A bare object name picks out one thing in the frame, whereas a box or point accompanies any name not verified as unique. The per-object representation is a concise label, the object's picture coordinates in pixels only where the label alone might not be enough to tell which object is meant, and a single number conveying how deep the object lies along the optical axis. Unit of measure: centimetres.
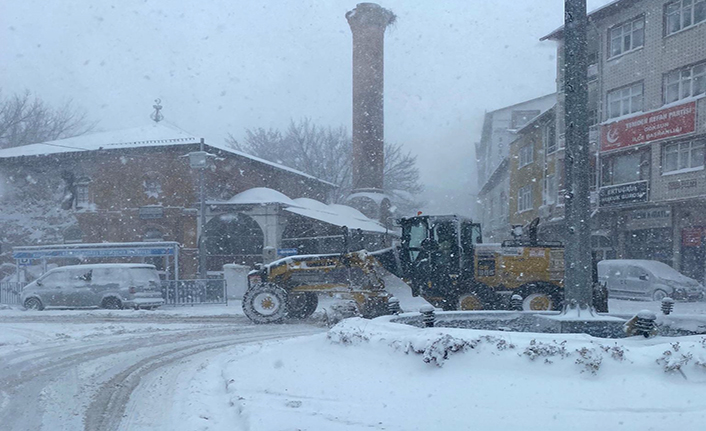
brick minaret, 3981
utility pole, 830
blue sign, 2438
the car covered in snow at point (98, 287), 2077
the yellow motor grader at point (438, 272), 1557
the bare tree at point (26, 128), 4784
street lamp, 2591
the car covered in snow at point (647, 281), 2280
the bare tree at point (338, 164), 5359
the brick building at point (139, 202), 3206
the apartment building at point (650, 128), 2470
